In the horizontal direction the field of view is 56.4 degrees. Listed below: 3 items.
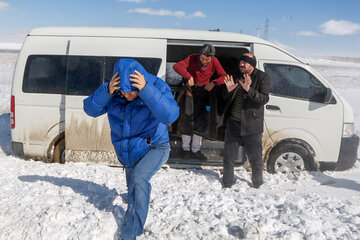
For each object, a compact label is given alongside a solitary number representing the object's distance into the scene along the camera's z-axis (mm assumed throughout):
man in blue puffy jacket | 2525
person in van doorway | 5234
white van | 5082
